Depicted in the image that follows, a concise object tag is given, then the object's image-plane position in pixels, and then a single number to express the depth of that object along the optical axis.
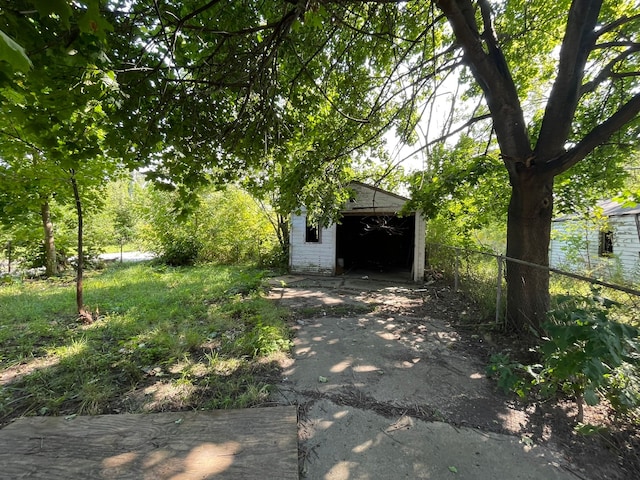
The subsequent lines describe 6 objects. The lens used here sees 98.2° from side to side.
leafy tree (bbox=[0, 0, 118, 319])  1.70
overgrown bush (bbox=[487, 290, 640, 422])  1.74
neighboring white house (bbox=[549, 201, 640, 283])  8.64
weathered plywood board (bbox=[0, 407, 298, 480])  1.86
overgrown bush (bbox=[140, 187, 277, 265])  12.31
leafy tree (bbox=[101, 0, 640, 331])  2.93
